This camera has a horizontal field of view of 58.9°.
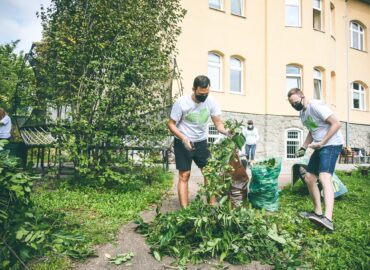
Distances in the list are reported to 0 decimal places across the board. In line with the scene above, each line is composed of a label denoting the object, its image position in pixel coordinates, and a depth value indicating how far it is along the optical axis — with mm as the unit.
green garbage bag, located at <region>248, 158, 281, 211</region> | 4910
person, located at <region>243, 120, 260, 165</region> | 12344
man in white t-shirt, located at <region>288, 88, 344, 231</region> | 4070
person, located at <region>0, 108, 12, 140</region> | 7266
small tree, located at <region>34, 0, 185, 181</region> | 5816
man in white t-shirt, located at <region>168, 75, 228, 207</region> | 4375
